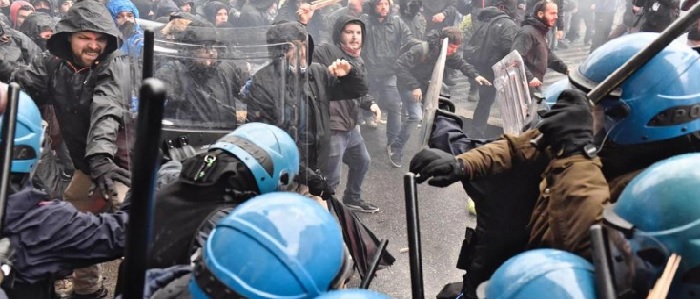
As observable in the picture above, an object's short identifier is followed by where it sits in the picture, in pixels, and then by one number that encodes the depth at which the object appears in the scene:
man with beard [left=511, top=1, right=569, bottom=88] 6.83
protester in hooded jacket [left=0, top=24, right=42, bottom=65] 5.72
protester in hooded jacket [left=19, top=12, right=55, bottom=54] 7.16
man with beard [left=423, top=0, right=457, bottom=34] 10.16
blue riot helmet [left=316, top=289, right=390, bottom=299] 1.50
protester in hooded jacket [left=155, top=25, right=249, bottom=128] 3.21
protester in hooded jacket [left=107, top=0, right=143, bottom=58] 6.77
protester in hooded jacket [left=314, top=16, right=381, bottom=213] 5.32
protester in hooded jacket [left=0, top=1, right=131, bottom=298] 3.96
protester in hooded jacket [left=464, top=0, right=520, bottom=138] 7.79
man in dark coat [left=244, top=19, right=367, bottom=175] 3.13
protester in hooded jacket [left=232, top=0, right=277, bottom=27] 10.34
